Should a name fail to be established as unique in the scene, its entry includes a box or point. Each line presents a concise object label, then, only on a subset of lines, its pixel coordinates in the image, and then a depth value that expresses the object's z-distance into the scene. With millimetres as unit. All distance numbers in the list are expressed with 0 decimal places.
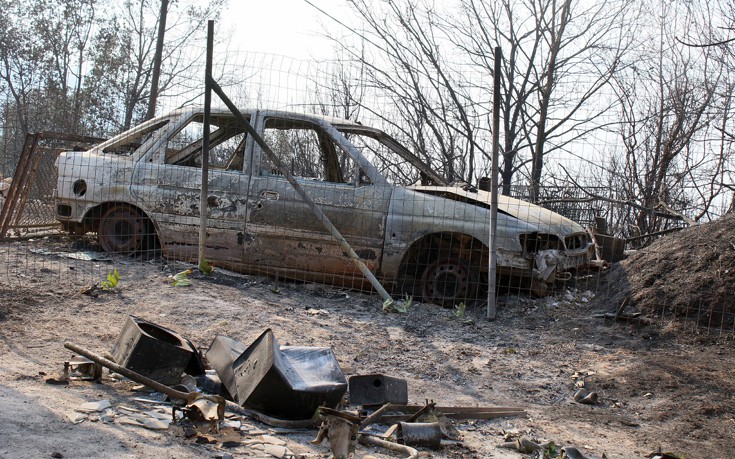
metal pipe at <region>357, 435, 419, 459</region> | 3119
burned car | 6645
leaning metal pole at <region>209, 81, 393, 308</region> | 6480
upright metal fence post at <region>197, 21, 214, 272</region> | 6770
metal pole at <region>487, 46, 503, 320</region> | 6301
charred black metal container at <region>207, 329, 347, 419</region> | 3521
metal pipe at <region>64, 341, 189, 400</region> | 3479
